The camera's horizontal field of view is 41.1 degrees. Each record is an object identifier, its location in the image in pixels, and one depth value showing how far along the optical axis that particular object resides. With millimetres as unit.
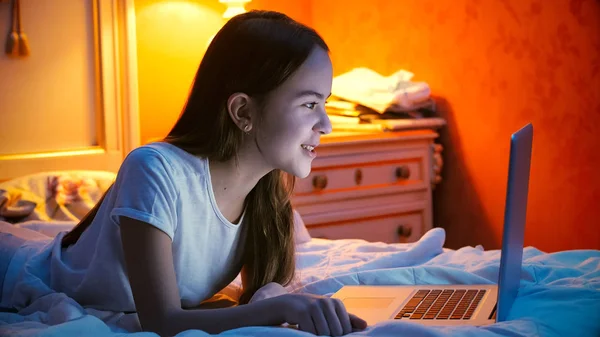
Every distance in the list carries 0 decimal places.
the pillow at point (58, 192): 2205
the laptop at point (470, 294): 1051
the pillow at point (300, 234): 1960
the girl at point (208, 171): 1128
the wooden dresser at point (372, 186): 2734
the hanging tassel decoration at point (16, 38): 2578
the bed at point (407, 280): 1026
